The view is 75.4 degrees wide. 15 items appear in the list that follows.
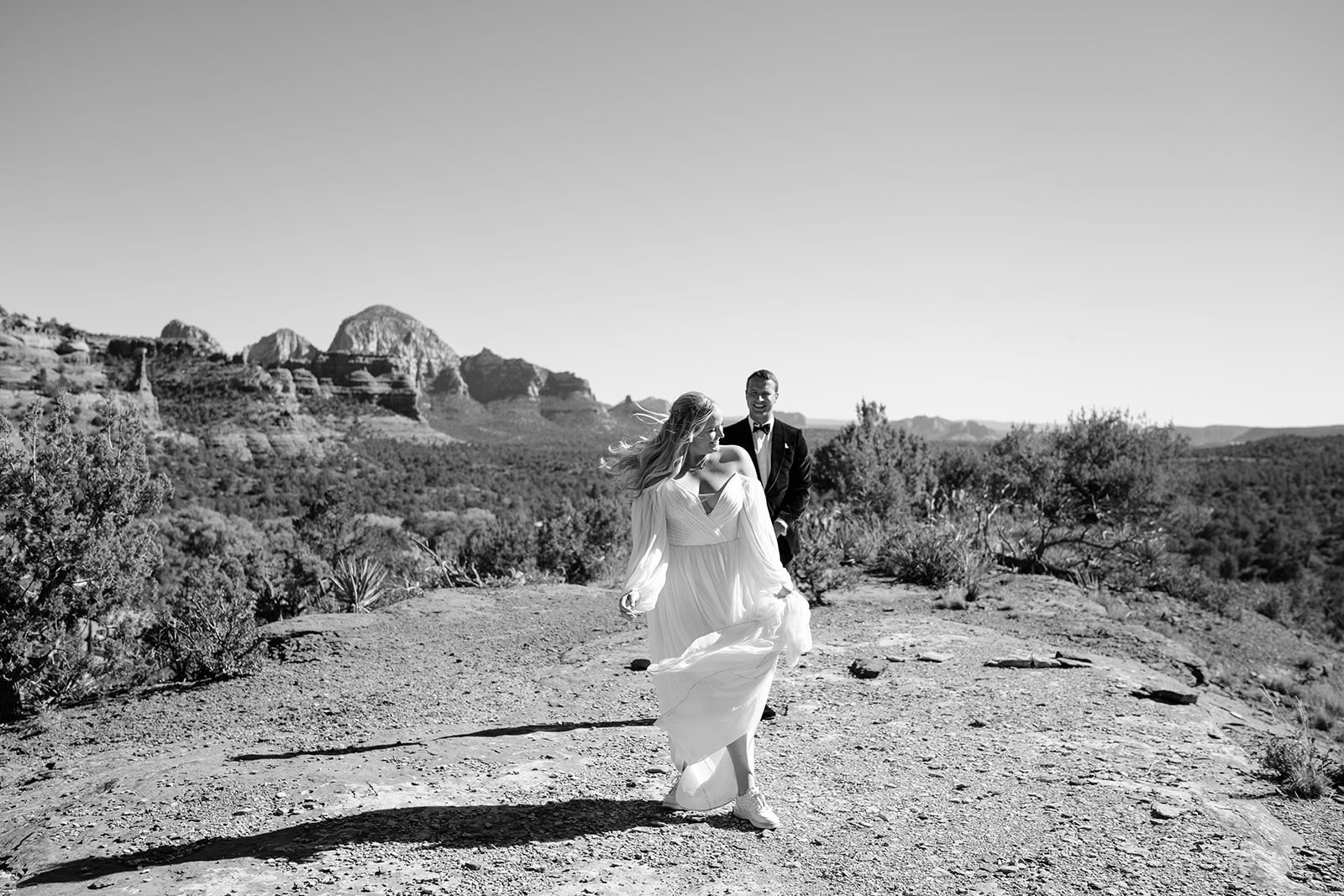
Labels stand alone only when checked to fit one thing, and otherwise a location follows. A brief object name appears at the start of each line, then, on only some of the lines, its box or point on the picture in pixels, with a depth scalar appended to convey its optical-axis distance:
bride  3.97
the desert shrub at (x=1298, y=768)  4.86
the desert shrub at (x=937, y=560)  12.40
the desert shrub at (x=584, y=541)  13.92
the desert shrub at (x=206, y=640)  7.64
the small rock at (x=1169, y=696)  6.81
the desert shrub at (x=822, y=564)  11.36
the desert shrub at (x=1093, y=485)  17.14
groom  5.70
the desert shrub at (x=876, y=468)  18.73
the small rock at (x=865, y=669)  7.34
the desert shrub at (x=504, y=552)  14.12
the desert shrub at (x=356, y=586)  10.52
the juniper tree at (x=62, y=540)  7.45
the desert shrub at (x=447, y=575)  13.14
